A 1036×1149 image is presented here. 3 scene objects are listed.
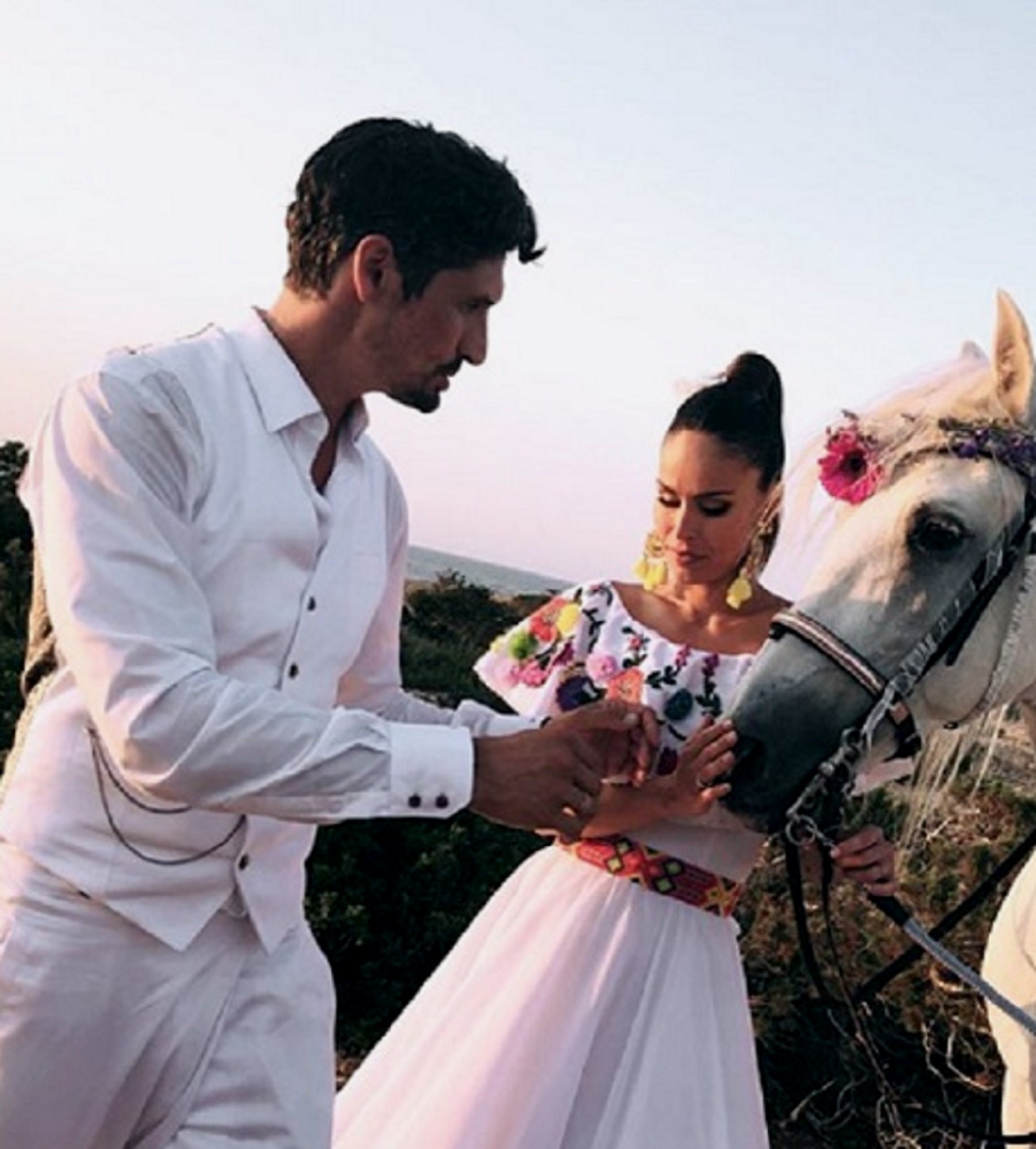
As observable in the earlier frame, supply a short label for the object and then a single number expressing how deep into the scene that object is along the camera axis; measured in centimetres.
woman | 295
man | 183
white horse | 251
